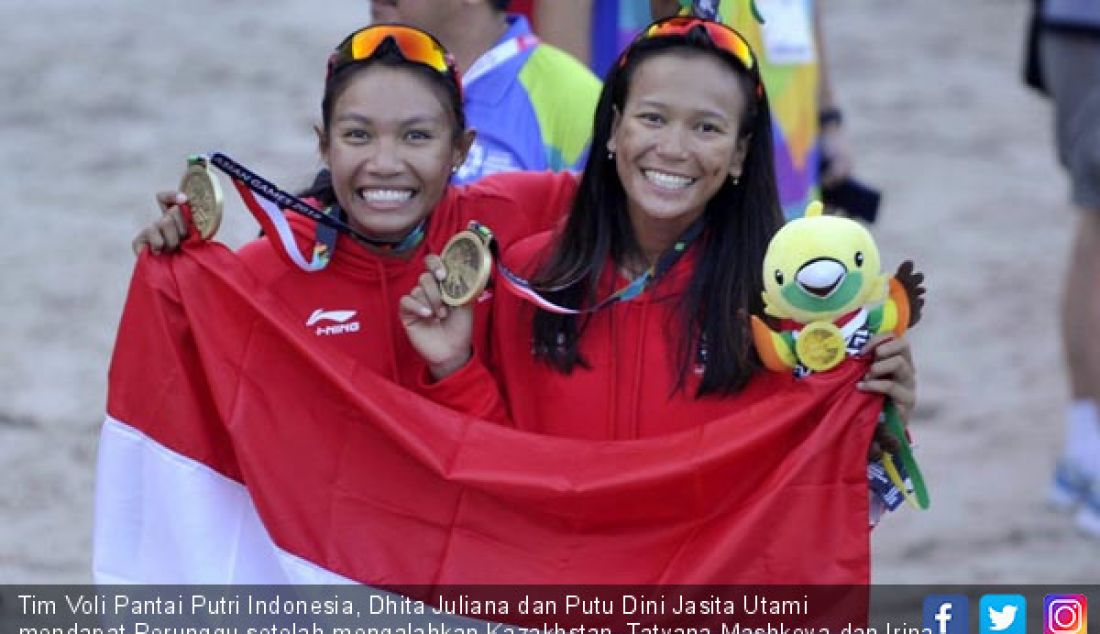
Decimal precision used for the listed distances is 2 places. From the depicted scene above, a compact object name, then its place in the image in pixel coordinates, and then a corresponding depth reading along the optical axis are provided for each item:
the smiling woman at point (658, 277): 7.68
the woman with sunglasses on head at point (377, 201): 7.89
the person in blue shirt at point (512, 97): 9.37
